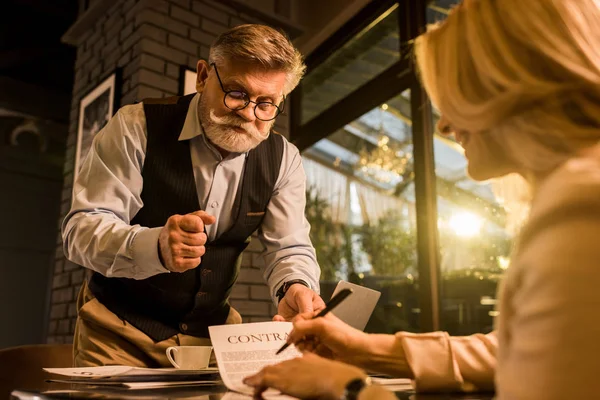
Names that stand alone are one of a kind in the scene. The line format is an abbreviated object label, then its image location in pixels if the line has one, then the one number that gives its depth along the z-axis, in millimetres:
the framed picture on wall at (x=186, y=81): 3102
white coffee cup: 1079
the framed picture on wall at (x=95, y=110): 3148
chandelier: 3716
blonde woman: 412
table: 629
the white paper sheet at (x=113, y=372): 841
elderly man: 1252
